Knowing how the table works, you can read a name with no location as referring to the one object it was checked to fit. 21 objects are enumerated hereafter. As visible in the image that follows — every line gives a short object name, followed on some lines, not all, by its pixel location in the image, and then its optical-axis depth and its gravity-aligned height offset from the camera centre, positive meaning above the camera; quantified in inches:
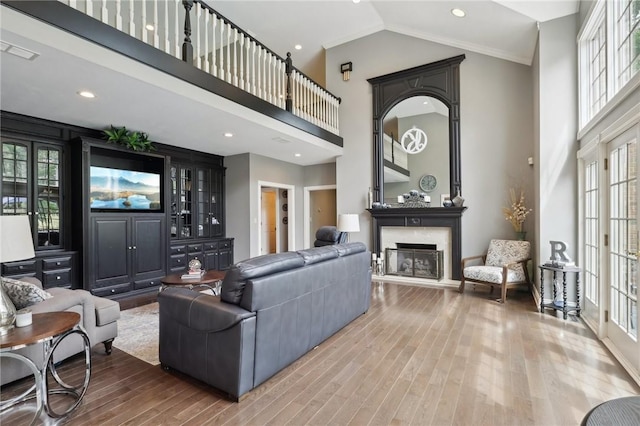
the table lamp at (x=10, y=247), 69.7 -8.0
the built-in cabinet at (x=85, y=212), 156.0 +0.4
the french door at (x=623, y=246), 96.9 -12.4
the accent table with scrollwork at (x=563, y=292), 141.8 -39.5
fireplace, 213.6 -13.6
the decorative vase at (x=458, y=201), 209.5 +6.8
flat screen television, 184.4 +14.9
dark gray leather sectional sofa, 80.1 -31.7
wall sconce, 259.8 +121.3
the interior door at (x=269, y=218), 340.8 -7.3
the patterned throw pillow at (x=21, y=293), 87.1 -23.2
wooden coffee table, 142.3 -32.8
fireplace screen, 221.3 -39.2
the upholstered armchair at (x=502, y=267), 171.3 -34.0
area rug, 109.6 -50.4
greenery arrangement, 177.8 +44.9
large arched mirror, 217.2 +62.8
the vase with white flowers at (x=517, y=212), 188.4 -0.9
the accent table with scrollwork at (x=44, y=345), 66.7 -31.0
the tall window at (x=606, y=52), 102.8 +61.9
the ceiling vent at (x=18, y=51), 91.4 +50.4
